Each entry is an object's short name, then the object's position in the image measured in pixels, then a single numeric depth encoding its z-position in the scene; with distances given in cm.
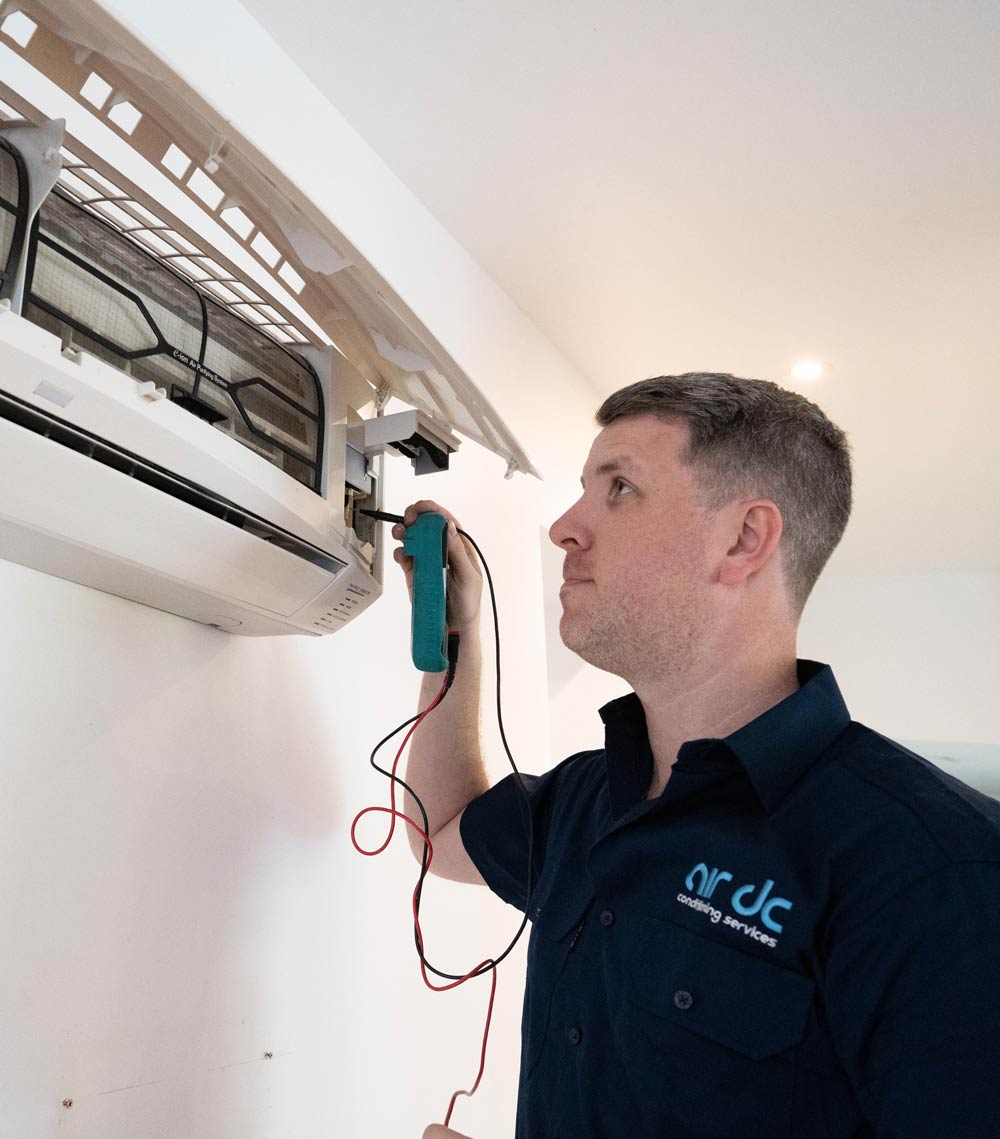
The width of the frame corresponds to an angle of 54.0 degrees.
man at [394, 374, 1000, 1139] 76
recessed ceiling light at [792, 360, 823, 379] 253
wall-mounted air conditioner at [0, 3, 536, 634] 77
